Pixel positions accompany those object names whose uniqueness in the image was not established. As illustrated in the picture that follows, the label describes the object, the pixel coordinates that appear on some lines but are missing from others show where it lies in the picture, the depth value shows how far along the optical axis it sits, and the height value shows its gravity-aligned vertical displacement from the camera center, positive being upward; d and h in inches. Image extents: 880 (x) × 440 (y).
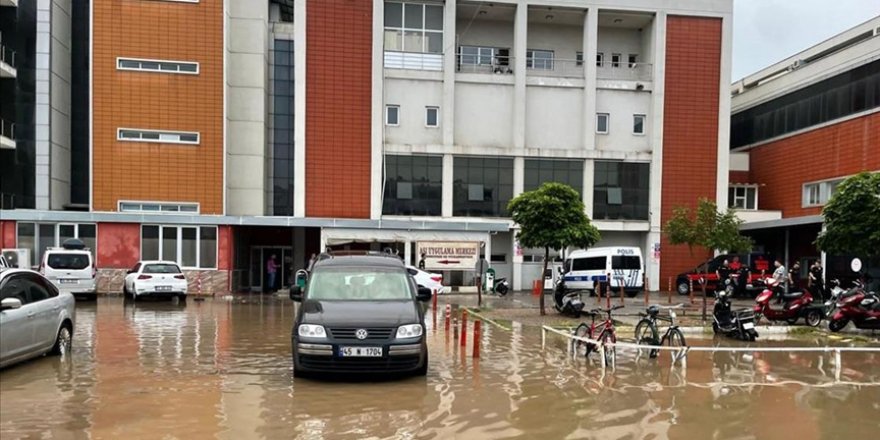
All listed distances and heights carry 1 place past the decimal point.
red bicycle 412.2 -80.5
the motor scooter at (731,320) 555.5 -89.0
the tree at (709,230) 1007.6 -24.0
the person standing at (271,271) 1279.5 -123.9
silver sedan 343.9 -63.8
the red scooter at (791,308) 645.9 -90.2
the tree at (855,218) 622.2 -0.3
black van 342.0 -64.1
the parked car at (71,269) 872.7 -86.0
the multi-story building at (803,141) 1203.2 +156.7
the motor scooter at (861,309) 586.9 -81.4
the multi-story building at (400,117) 1202.0 +184.4
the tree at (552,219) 737.6 -7.3
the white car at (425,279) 1025.6 -107.2
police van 1139.9 -95.3
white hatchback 888.9 -101.4
